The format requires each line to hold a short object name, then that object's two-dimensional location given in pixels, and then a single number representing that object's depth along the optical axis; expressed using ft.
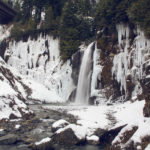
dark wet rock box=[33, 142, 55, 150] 33.42
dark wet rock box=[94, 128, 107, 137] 39.68
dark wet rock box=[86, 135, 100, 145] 35.91
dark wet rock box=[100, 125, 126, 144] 35.56
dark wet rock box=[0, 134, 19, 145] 36.59
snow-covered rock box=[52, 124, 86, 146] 35.88
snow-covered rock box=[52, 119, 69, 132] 43.19
